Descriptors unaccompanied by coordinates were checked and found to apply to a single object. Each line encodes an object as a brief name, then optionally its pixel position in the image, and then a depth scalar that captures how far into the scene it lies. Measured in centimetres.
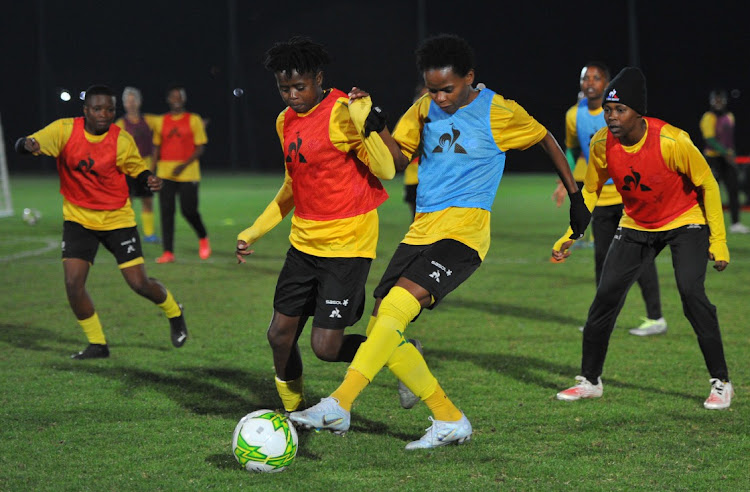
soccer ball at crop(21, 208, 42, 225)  3125
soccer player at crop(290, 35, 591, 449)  862
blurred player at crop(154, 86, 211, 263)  2311
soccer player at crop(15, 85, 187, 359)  1294
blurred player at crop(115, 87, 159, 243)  2600
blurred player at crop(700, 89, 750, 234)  2745
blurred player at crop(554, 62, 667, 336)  1400
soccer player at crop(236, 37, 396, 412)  886
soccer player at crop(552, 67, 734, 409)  1012
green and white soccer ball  810
